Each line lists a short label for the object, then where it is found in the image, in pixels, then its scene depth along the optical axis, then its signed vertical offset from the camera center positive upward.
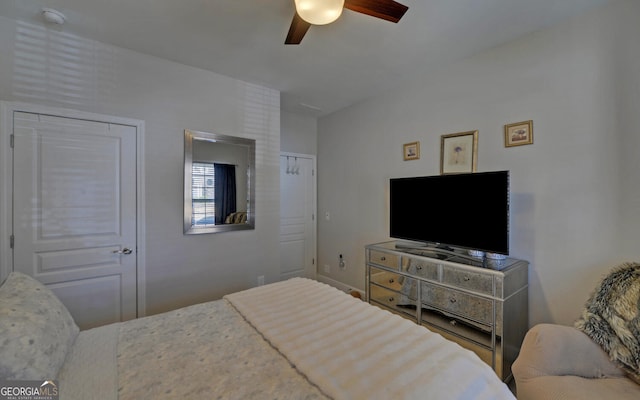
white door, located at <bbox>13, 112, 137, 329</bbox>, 1.95 -0.09
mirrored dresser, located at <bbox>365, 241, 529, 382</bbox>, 1.80 -0.77
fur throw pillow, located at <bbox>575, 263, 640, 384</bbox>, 1.25 -0.61
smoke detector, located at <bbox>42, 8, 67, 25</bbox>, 1.80 +1.31
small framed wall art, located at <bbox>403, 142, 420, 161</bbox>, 2.81 +0.54
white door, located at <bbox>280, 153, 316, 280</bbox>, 3.93 -0.25
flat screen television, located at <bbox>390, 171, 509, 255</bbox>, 1.95 -0.09
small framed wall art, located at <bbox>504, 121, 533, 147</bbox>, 2.05 +0.53
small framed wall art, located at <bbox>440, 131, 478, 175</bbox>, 2.38 +0.45
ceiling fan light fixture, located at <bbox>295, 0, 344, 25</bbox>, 1.26 +0.95
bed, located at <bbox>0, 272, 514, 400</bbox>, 0.90 -0.65
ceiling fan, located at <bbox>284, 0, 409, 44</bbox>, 1.27 +1.03
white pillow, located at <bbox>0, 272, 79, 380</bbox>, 0.86 -0.49
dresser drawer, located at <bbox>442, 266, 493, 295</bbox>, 1.84 -0.60
